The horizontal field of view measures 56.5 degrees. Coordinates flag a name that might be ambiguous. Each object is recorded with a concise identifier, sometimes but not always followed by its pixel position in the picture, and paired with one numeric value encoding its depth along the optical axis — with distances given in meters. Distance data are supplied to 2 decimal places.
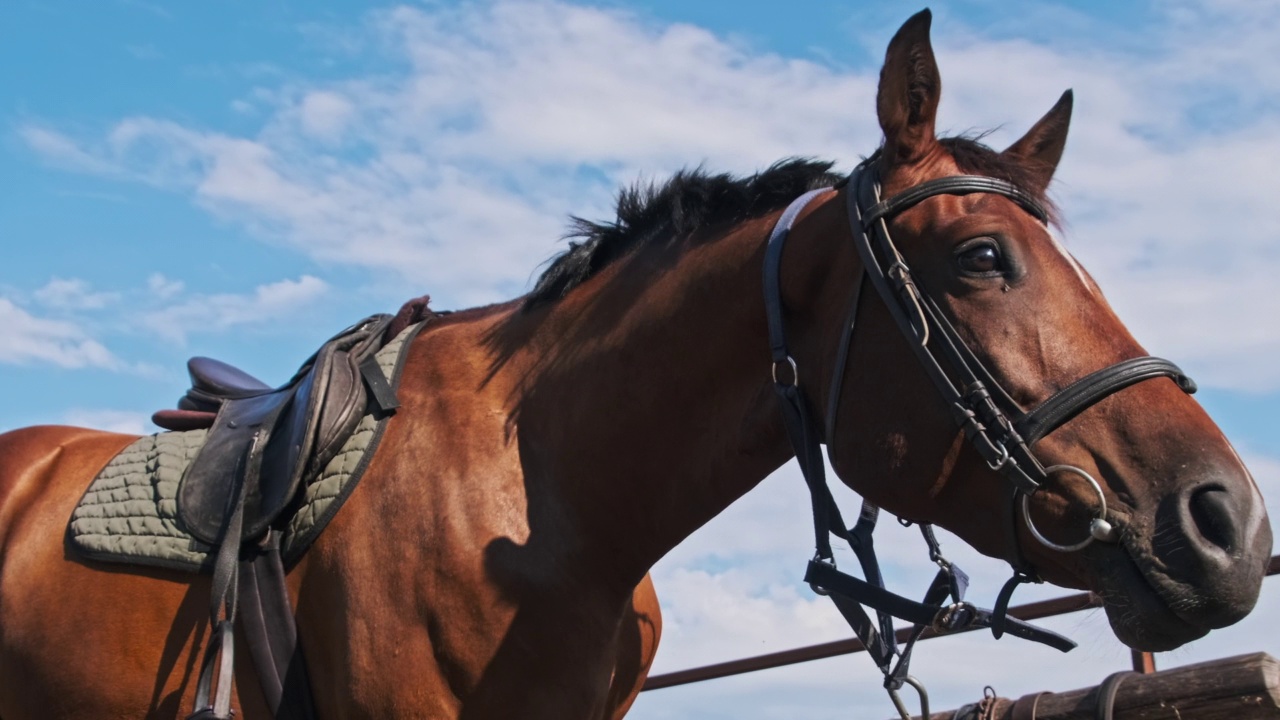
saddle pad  3.35
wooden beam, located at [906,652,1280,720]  3.59
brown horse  2.72
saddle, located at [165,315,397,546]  3.37
